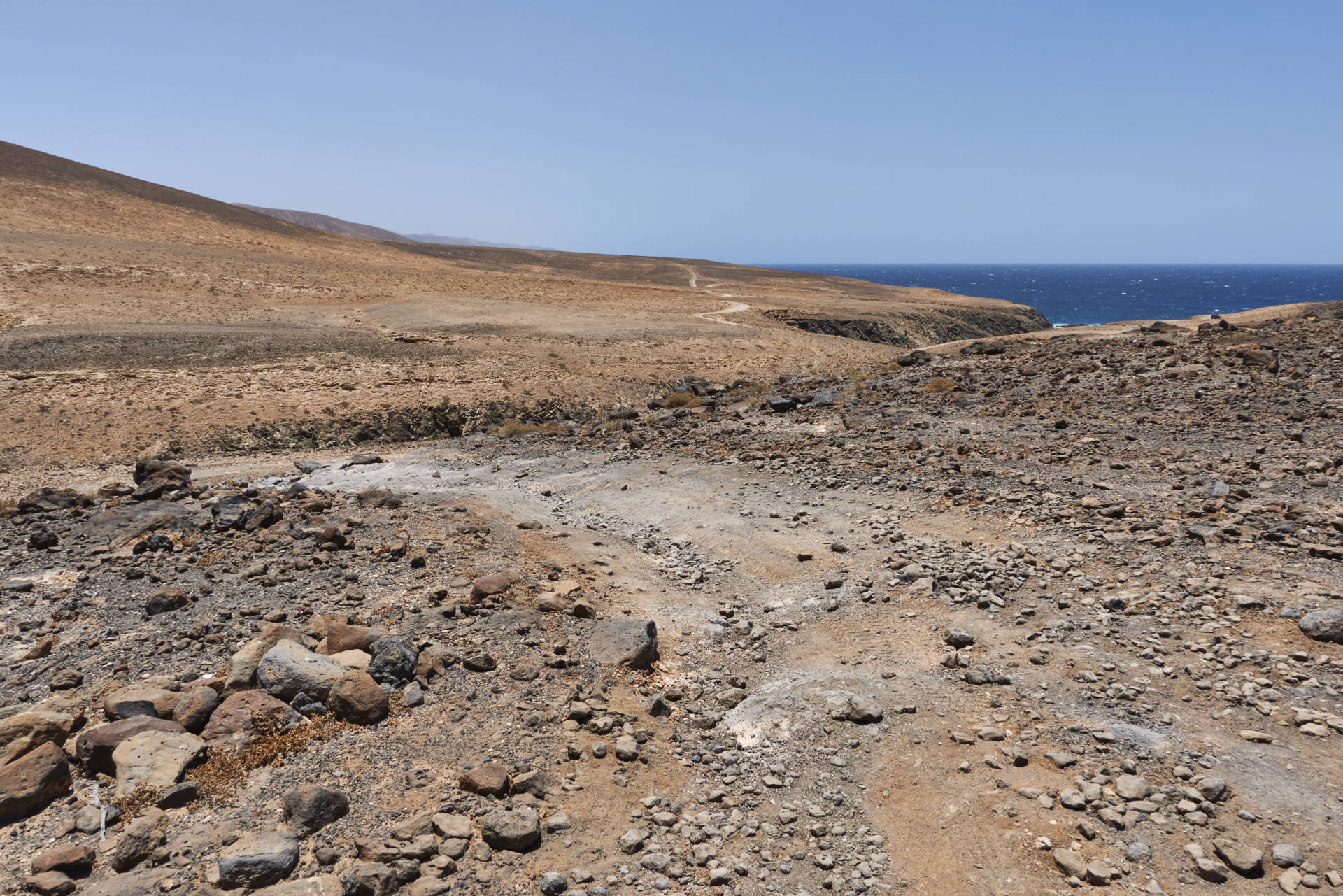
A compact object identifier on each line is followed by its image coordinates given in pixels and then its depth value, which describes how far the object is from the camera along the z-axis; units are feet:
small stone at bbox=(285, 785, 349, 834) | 17.81
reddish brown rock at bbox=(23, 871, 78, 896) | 15.75
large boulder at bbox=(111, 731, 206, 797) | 19.11
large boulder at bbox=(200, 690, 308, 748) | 21.11
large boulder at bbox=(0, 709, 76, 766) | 19.63
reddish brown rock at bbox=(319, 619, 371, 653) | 25.99
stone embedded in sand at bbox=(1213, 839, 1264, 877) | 15.62
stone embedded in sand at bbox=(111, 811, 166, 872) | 16.67
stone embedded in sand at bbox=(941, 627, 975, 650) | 26.35
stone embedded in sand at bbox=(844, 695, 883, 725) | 22.39
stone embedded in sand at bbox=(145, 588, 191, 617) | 29.78
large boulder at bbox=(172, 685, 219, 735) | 21.85
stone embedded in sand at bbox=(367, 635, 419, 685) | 24.11
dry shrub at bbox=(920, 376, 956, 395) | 69.00
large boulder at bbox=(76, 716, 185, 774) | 19.84
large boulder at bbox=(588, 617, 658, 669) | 26.20
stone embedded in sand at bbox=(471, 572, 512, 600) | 30.50
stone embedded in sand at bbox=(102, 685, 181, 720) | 21.97
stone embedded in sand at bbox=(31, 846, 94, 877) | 16.35
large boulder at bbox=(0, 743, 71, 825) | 17.99
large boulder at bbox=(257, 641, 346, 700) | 22.86
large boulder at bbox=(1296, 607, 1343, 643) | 23.13
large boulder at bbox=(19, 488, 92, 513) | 44.78
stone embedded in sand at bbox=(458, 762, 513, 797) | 19.24
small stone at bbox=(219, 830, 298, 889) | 16.06
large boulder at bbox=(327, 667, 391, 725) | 22.29
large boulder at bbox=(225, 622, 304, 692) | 23.70
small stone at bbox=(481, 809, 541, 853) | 17.51
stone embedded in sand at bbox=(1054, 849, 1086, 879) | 16.16
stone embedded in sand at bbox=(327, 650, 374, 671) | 24.72
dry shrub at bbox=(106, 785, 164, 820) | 18.33
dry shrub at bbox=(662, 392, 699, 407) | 82.69
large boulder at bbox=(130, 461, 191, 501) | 48.80
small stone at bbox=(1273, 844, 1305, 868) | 15.69
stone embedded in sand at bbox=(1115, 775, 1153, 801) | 18.22
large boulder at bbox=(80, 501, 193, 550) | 39.55
